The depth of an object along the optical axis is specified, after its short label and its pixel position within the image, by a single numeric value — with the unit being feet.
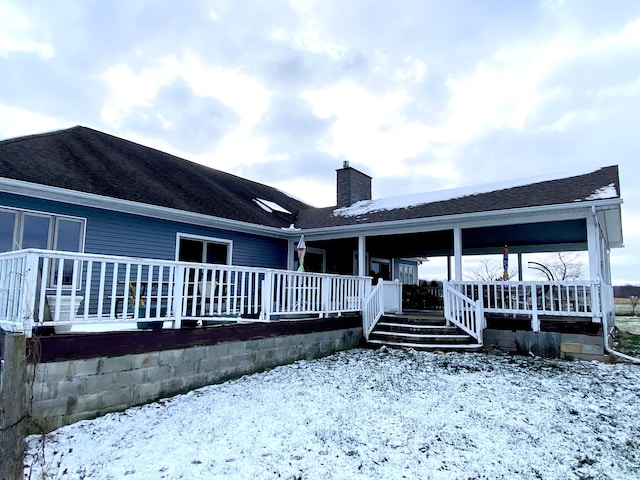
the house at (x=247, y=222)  22.75
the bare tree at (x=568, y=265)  107.96
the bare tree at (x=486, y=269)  112.88
